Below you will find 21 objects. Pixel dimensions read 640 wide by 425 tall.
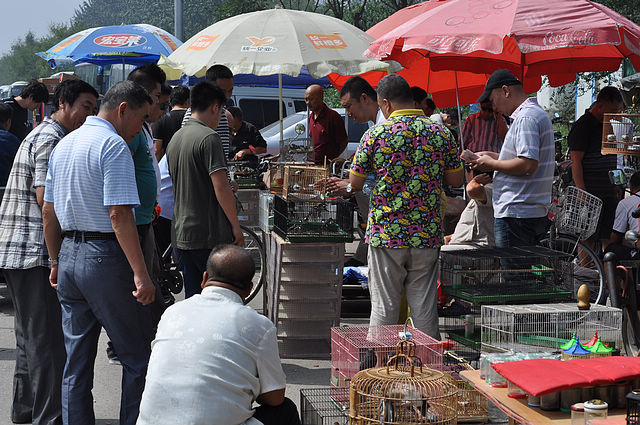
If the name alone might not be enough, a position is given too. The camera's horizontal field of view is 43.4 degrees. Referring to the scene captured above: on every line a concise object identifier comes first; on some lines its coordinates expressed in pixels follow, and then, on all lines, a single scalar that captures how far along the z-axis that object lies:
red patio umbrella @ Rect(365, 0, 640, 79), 6.29
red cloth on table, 3.20
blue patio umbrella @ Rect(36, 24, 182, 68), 16.05
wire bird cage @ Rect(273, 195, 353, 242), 6.68
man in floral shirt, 5.32
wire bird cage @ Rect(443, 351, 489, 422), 4.91
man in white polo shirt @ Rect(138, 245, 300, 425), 3.33
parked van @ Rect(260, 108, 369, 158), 18.55
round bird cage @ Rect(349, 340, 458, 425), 3.79
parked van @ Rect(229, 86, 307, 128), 21.86
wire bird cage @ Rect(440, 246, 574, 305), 5.38
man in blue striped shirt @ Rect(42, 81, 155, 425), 4.47
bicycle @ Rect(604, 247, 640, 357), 5.13
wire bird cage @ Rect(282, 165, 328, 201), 6.69
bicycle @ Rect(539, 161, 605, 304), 7.71
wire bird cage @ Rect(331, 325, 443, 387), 4.72
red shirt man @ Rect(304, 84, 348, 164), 9.73
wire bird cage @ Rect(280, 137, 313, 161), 7.78
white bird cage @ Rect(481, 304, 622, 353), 4.58
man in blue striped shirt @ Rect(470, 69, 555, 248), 5.91
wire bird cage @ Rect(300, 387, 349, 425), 4.17
